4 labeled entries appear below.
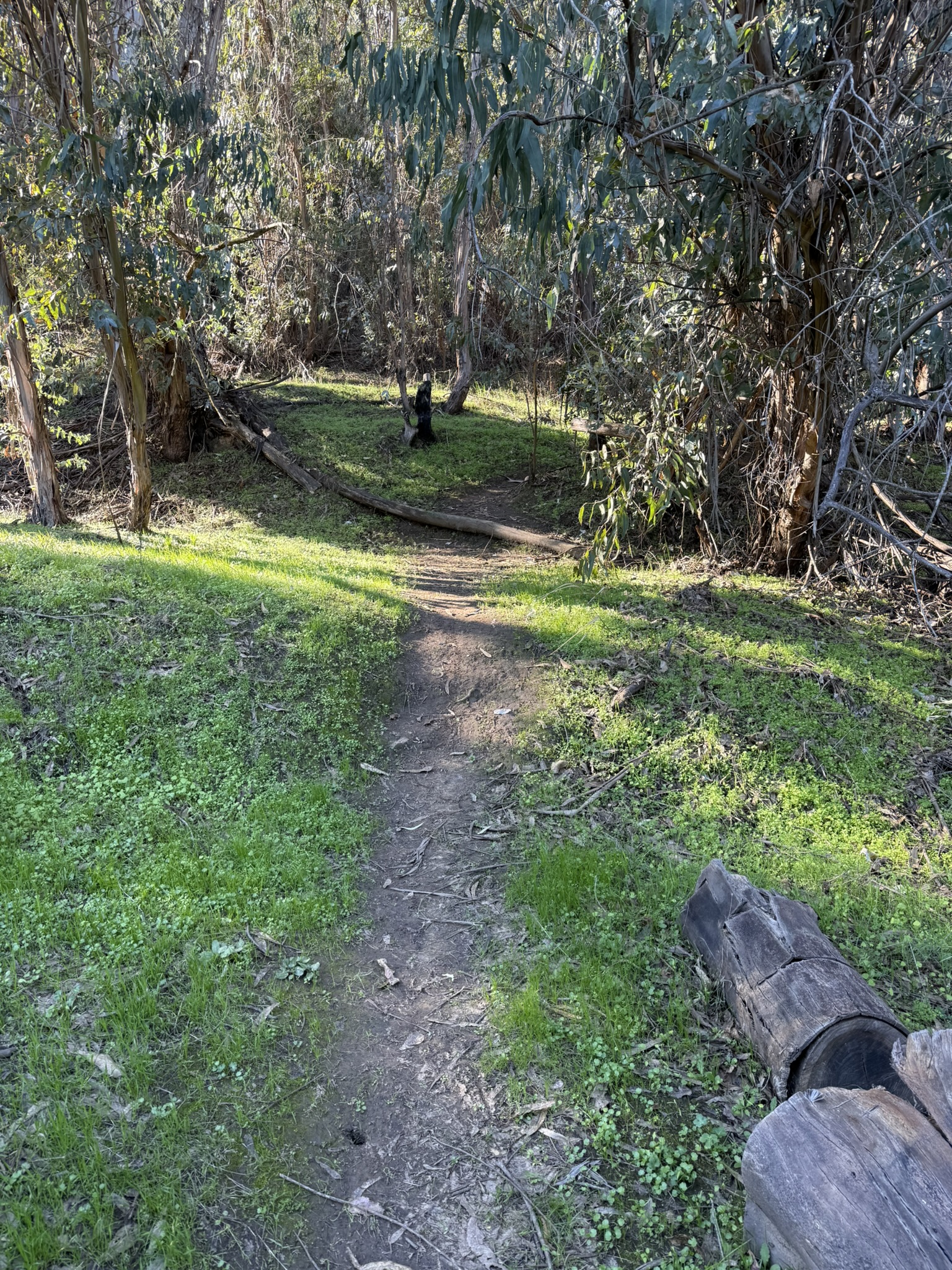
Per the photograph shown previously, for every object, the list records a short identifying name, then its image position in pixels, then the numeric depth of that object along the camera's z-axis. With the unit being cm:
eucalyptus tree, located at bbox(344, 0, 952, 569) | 449
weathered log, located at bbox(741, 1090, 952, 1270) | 227
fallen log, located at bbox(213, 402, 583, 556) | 1024
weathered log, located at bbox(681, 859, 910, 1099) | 310
